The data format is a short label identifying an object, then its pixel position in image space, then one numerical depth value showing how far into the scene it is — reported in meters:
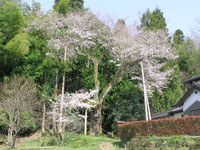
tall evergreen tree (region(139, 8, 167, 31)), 24.67
